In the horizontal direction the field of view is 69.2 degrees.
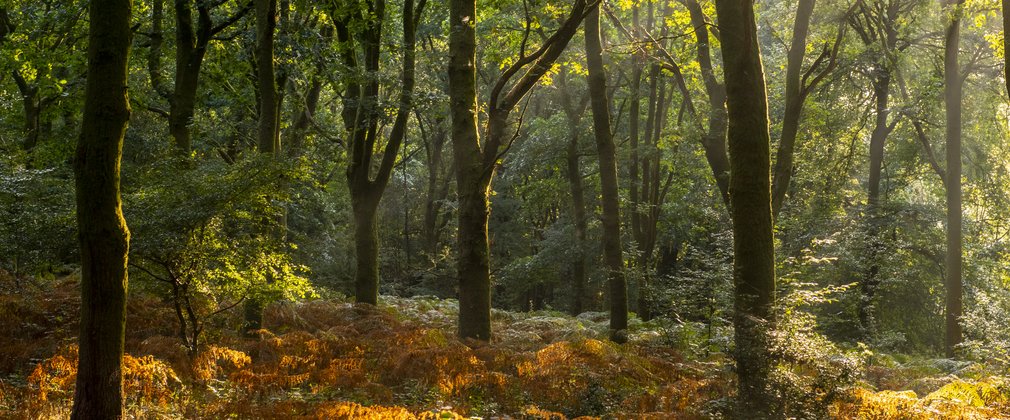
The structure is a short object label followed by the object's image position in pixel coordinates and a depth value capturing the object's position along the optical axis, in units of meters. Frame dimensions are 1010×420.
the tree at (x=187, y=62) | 13.34
